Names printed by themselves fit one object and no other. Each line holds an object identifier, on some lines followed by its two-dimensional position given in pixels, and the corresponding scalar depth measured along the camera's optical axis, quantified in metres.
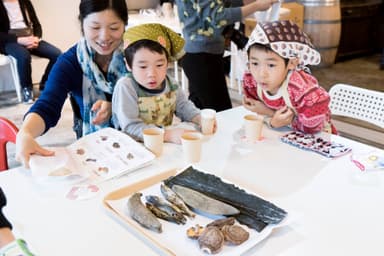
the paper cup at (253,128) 1.37
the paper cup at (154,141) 1.27
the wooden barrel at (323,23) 4.70
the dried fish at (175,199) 0.97
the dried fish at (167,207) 0.95
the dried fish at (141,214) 0.91
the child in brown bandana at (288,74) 1.42
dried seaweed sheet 0.94
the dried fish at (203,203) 0.96
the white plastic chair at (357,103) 1.65
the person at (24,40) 4.00
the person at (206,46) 2.18
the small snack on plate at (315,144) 1.30
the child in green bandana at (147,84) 1.40
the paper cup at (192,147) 1.22
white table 0.88
